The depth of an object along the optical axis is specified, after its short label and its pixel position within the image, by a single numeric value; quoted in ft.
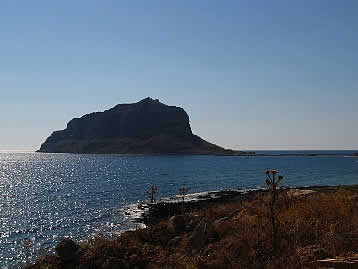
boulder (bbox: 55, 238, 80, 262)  47.37
